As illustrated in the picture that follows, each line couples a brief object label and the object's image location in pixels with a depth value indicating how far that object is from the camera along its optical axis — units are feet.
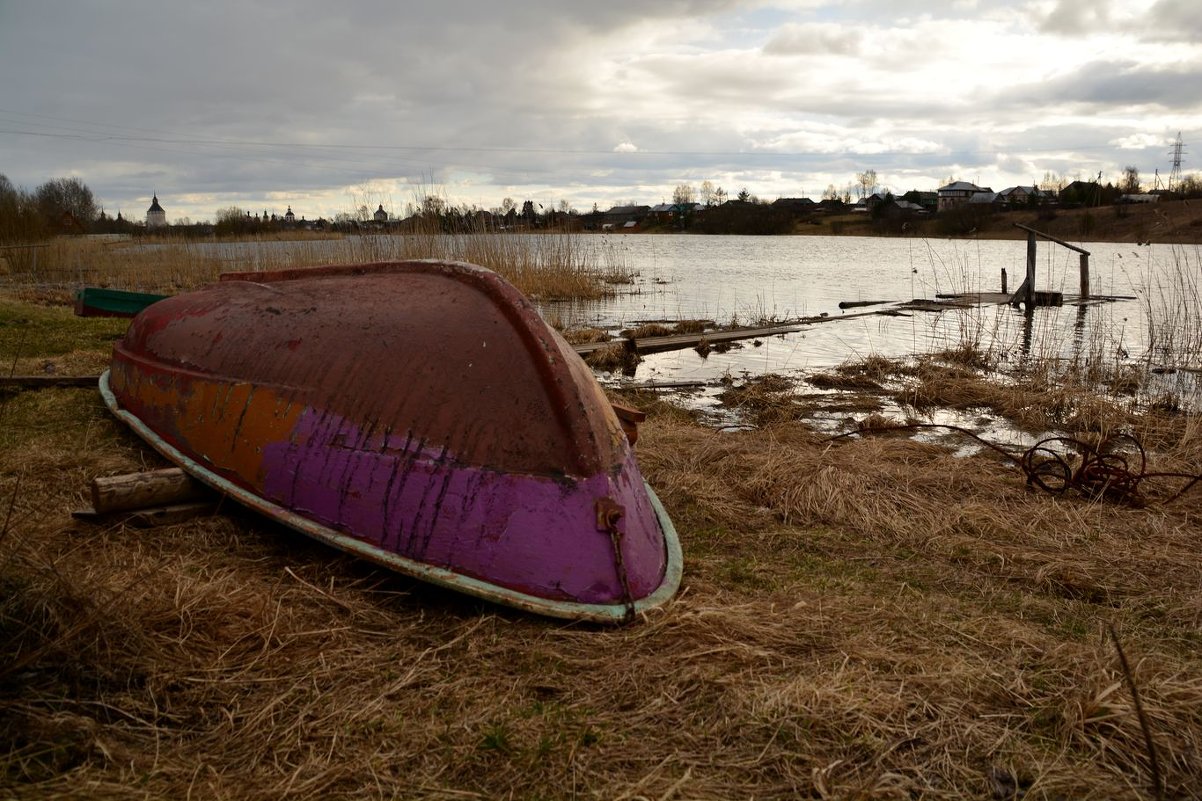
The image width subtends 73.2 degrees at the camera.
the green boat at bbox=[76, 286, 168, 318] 30.71
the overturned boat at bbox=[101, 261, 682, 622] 9.21
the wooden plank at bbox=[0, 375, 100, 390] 18.61
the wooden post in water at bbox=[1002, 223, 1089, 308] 53.88
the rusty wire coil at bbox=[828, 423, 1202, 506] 15.72
